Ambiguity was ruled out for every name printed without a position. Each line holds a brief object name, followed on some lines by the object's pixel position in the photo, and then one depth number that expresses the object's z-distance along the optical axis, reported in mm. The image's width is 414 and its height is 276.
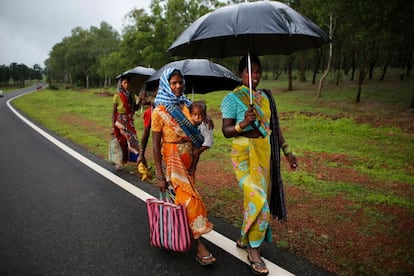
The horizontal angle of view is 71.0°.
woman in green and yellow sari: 2500
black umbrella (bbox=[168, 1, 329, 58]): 2072
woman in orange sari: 2658
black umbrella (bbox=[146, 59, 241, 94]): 3533
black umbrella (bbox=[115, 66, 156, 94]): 5305
